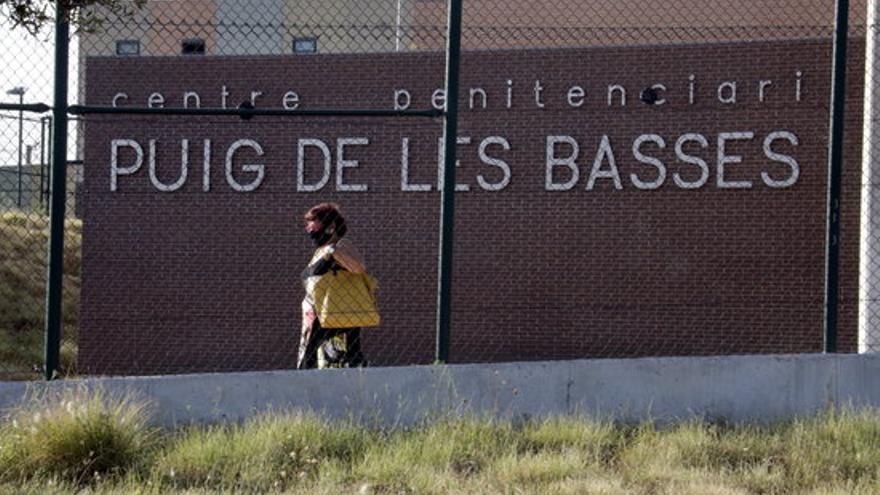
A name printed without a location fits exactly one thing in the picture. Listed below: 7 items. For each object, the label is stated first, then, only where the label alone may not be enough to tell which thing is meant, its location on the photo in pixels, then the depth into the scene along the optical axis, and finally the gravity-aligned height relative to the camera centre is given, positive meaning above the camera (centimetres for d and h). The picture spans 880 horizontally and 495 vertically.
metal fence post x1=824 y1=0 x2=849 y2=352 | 1648 +28
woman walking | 1787 -47
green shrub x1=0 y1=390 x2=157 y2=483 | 1332 -119
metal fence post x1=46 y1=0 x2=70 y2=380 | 1524 -6
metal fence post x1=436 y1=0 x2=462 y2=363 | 1611 +16
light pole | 1598 +62
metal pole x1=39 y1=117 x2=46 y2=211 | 1651 +34
